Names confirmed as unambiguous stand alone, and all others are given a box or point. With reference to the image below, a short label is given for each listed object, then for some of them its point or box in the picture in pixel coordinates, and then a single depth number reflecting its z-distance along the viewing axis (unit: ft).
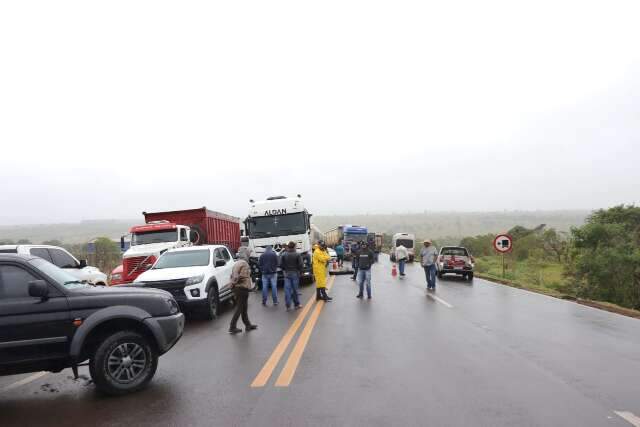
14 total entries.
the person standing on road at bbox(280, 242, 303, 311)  43.70
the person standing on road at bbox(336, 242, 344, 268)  108.27
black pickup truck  18.81
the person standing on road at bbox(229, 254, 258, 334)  33.19
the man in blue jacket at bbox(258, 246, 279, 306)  45.75
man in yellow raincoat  46.73
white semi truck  64.80
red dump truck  54.60
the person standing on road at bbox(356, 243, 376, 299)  49.03
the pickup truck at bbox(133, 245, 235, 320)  37.65
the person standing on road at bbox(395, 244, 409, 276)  81.41
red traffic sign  75.15
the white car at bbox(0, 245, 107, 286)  40.27
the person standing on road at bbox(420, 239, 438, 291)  58.18
